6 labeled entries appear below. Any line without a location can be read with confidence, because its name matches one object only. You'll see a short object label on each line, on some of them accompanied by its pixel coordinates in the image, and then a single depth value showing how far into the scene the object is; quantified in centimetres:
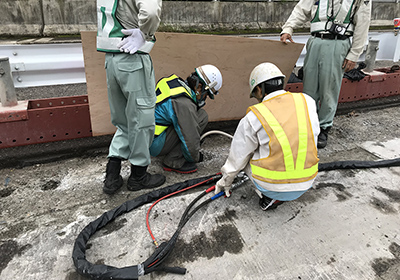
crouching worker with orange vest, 183
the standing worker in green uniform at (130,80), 193
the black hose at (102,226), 160
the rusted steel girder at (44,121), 274
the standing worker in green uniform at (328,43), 298
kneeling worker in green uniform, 249
